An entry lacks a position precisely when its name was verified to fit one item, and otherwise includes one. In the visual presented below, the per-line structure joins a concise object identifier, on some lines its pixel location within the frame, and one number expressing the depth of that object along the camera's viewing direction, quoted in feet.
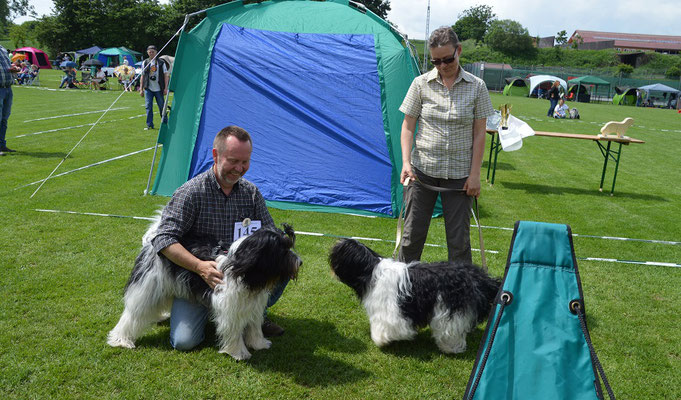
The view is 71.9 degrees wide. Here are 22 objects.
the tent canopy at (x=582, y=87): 118.83
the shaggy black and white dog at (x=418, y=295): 9.00
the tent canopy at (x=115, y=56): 108.78
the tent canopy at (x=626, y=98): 112.57
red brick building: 258.57
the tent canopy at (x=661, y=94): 114.89
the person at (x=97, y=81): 74.42
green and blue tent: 17.58
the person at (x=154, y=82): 34.06
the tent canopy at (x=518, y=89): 122.72
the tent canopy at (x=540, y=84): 105.70
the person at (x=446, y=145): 9.78
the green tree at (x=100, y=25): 151.53
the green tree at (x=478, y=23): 288.51
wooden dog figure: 22.72
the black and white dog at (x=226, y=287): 7.75
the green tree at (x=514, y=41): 223.51
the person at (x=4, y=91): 23.44
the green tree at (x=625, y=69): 153.07
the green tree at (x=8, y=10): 235.20
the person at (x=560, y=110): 65.46
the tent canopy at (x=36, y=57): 105.40
